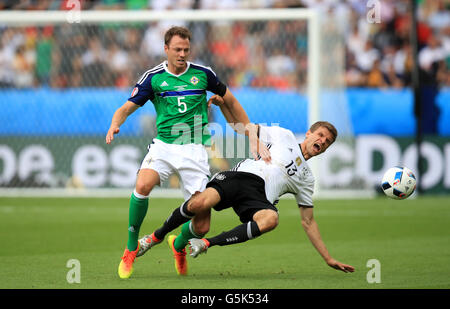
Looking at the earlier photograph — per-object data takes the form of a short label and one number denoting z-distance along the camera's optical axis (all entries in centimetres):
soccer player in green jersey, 1373
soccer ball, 1457
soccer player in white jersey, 1345
